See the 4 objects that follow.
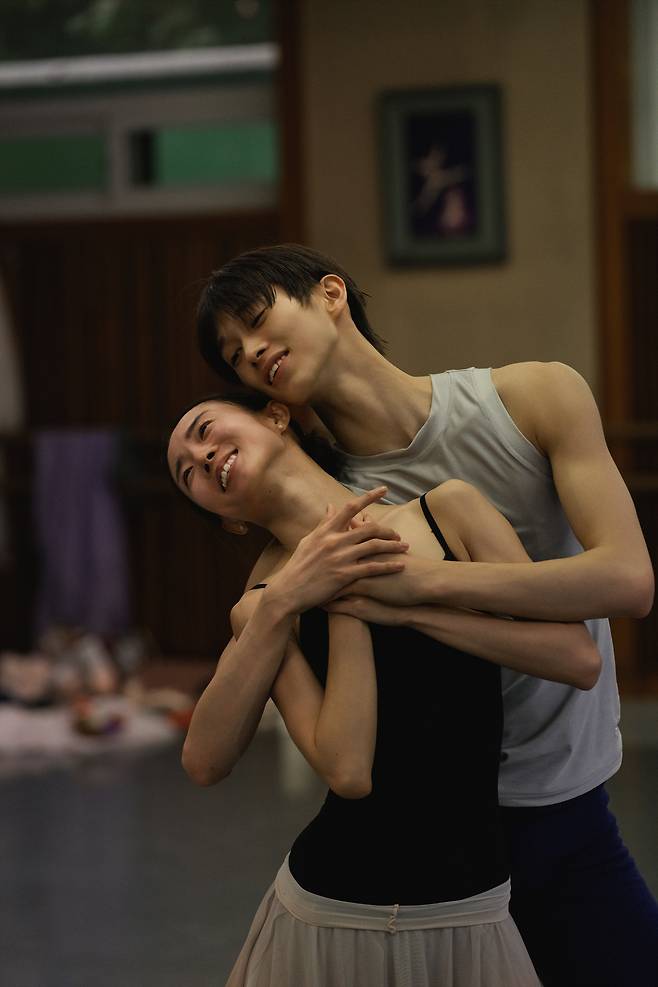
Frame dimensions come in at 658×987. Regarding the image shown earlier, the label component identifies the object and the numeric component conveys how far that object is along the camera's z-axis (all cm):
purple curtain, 917
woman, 330
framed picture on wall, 873
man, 332
